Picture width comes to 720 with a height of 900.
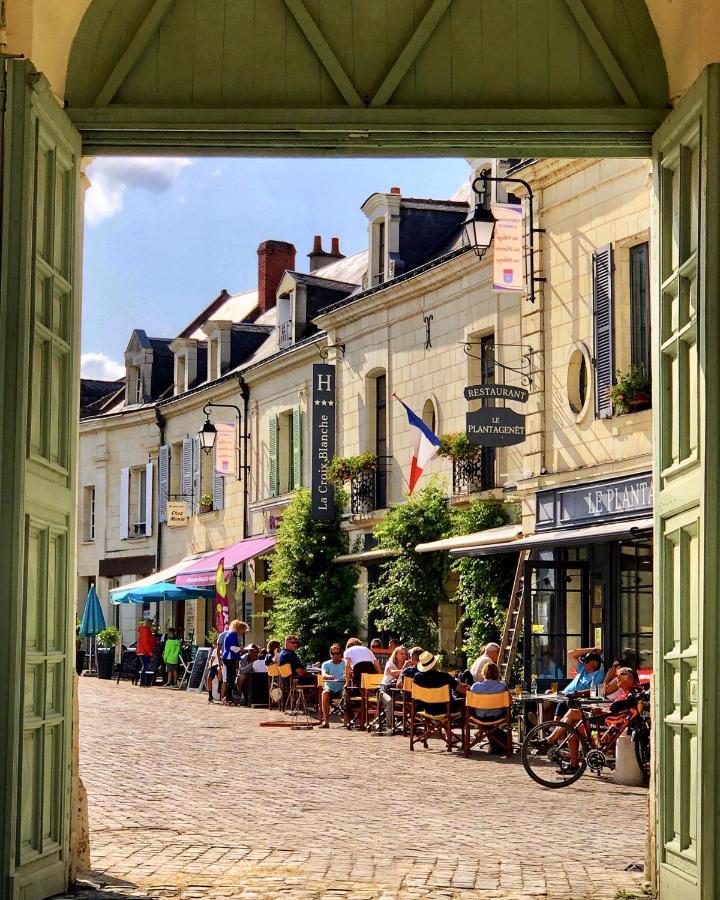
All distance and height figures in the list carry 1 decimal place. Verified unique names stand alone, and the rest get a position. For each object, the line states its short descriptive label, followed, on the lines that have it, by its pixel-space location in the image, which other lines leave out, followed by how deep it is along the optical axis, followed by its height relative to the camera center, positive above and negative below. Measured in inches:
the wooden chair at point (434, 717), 664.4 -51.0
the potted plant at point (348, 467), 1063.6 +86.0
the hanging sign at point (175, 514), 1429.6 +71.6
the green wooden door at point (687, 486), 255.1 +18.7
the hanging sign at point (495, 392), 744.3 +95.0
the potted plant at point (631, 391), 702.5 +90.9
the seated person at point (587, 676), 621.0 -30.9
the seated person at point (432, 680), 663.8 -35.0
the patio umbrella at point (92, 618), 1309.1 -20.3
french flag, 903.7 +86.2
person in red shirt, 1253.7 -42.6
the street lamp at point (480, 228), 711.7 +164.0
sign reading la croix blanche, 1089.4 +109.0
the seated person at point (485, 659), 678.5 -27.2
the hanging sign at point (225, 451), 1316.4 +118.2
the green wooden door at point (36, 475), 256.4 +20.1
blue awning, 1226.6 +0.6
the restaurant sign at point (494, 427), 744.3 +78.8
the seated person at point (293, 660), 884.0 -36.2
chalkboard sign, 1181.1 -55.4
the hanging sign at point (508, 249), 775.7 +169.0
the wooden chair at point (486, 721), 636.7 -49.6
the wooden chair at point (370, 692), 780.0 -48.5
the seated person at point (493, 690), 633.6 -37.6
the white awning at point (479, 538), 784.9 +28.5
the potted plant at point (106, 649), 1422.2 -49.5
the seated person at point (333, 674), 840.9 -41.7
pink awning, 1208.2 +26.0
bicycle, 542.3 -50.2
